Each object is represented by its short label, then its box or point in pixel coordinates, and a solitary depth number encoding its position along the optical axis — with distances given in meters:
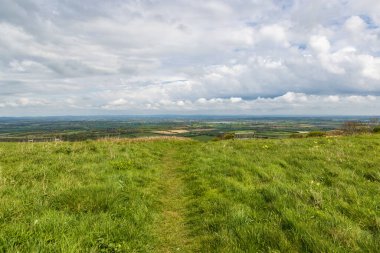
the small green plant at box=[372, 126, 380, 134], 36.10
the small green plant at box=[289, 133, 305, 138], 36.68
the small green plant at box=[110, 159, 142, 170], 14.48
